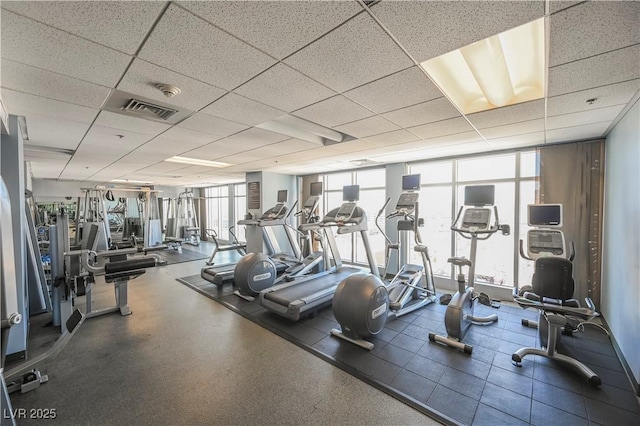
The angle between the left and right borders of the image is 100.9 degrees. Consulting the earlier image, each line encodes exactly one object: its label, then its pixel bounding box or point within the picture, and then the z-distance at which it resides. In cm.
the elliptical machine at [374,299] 296
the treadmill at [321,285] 364
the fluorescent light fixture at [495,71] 190
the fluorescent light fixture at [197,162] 536
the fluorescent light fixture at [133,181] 996
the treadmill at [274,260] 527
